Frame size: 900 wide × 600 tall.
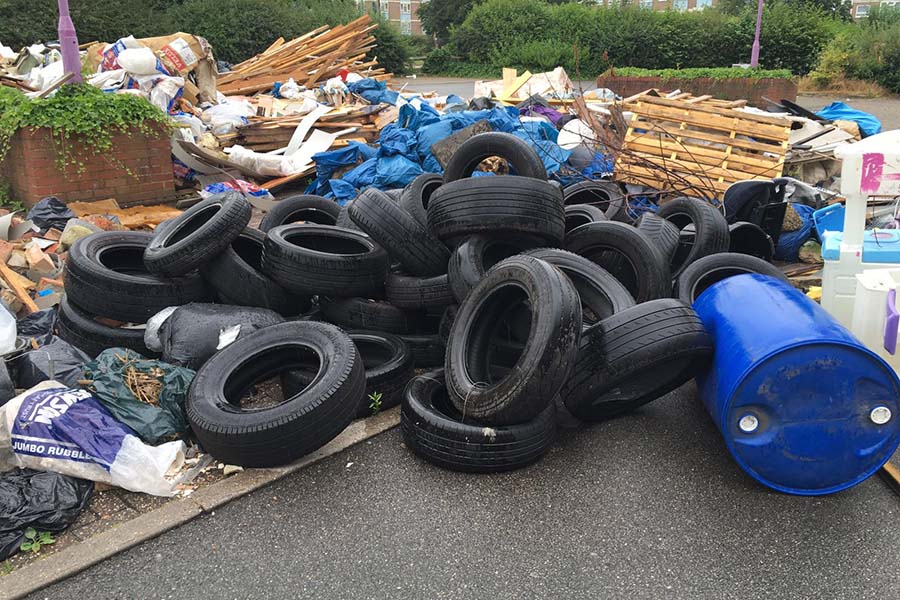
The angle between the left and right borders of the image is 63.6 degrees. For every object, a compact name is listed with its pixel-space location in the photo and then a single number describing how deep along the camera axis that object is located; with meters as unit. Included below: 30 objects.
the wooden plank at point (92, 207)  7.97
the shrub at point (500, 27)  36.91
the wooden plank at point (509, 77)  15.10
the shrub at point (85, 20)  23.78
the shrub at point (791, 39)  31.03
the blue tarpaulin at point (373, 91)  13.49
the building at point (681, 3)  87.75
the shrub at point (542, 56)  33.56
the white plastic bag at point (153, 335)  4.84
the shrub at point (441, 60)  38.98
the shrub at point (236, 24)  28.48
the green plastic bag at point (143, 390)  4.05
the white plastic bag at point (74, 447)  3.66
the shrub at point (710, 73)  21.41
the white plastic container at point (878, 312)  4.10
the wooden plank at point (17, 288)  5.70
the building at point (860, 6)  81.97
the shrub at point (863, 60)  27.73
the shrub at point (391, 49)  32.91
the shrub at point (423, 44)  50.72
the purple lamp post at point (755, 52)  23.73
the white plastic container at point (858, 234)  4.17
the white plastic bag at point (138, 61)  10.45
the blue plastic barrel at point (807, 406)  3.42
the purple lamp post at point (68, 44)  8.15
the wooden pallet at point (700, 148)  8.73
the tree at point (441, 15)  56.25
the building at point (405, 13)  93.50
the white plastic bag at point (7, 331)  4.62
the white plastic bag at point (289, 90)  13.47
